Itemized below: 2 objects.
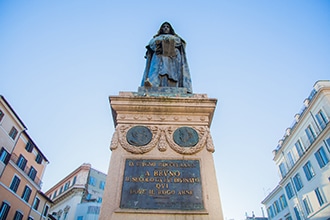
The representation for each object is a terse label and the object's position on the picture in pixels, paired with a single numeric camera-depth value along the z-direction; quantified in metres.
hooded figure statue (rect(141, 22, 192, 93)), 6.62
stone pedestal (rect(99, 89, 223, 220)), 3.83
